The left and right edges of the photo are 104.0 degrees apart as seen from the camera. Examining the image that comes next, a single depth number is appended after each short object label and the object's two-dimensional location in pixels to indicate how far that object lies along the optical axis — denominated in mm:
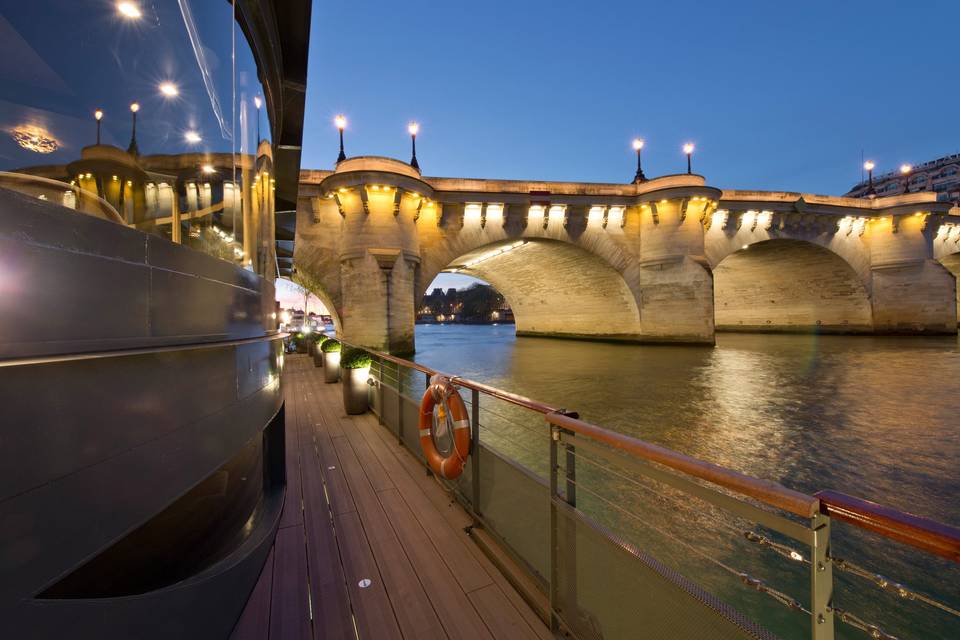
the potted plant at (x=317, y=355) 15182
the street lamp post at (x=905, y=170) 26612
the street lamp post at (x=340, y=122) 18641
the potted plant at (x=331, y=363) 10516
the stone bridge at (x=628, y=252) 17812
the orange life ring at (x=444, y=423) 3168
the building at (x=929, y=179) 72312
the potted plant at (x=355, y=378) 7082
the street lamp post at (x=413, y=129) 20731
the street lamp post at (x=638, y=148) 24414
